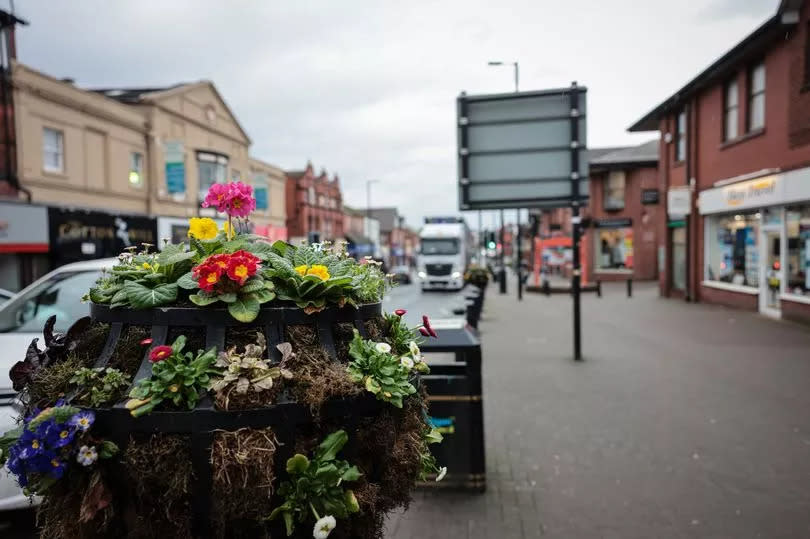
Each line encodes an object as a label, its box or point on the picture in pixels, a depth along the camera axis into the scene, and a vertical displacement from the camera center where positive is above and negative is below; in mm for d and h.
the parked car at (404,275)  52562 -2387
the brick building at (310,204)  52250 +4325
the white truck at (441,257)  32719 -498
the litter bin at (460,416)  4453 -1272
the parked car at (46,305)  4582 -443
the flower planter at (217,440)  1703 -571
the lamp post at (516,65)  9579 +3148
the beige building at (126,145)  19844 +4576
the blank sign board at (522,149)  9156 +1550
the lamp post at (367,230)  75619 +2525
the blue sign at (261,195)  30095 +2938
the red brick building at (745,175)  13594 +1937
